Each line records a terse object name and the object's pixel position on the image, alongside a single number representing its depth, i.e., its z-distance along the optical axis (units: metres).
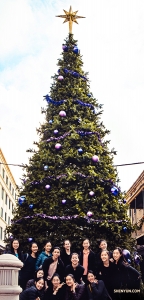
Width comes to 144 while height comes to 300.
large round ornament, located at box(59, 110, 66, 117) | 13.99
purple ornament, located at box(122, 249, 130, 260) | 10.99
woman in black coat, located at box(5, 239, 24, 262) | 10.59
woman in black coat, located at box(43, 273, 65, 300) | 9.37
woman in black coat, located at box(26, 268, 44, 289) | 9.31
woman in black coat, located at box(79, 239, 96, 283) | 10.25
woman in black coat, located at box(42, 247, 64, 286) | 10.17
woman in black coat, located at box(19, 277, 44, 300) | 8.73
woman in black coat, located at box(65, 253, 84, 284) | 9.90
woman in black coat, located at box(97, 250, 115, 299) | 9.55
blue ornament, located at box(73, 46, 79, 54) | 15.48
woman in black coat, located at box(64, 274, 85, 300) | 9.18
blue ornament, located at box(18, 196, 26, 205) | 12.88
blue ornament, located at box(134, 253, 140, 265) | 12.70
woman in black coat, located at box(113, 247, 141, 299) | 9.34
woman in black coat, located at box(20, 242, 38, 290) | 10.43
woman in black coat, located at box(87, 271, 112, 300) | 9.05
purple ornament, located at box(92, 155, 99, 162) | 13.12
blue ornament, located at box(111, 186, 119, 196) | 12.87
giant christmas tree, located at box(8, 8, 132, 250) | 12.41
